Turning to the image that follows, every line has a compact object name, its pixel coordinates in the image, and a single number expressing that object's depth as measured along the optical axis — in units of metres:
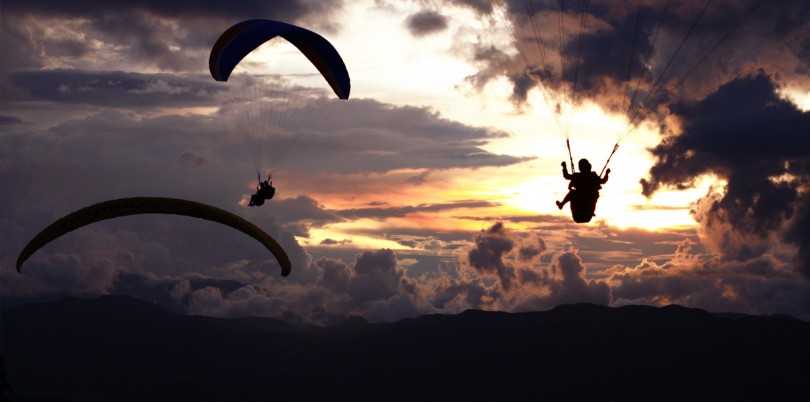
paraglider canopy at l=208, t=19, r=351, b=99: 46.41
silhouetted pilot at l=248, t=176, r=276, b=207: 49.84
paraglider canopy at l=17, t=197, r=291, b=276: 44.56
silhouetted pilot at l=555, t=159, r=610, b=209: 33.12
